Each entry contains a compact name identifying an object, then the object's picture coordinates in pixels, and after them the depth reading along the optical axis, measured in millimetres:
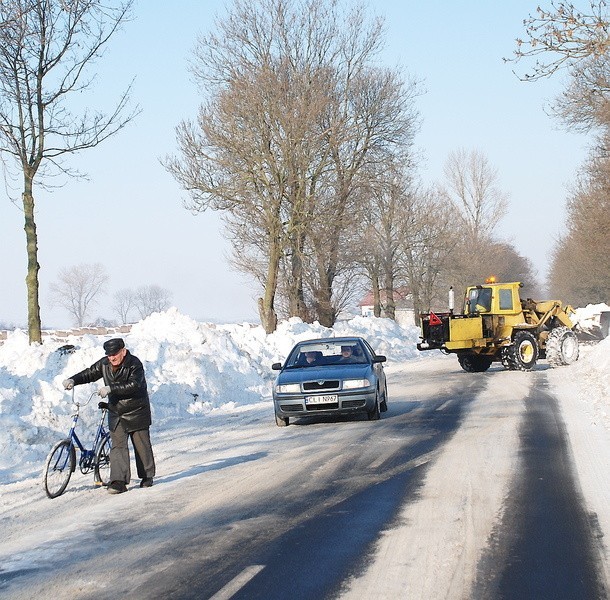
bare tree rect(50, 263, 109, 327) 140375
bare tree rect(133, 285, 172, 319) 161000
